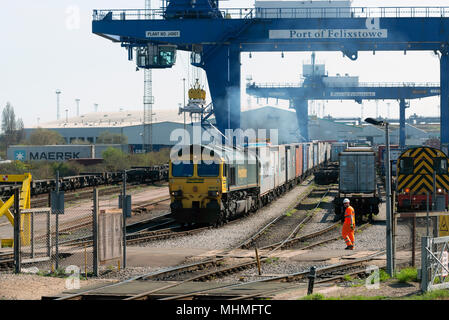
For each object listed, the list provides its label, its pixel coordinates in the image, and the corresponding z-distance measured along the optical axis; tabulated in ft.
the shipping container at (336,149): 229.25
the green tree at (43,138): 312.09
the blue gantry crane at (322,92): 243.19
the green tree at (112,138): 325.21
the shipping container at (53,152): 257.75
